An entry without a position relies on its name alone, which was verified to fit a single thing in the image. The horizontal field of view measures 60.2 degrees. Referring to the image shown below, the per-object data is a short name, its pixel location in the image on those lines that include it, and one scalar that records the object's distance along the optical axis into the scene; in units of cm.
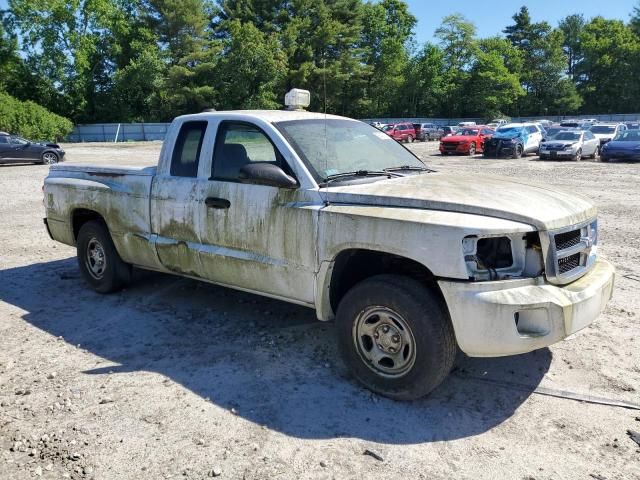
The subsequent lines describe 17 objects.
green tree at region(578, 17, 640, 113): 7238
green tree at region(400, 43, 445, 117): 7100
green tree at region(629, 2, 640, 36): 7919
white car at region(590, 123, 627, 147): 2838
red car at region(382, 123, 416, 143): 4325
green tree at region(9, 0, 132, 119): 5472
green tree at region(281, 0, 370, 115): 6025
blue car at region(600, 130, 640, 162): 2331
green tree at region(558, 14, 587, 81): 8850
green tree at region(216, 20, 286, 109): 5422
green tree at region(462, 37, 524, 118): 6619
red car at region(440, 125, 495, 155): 2992
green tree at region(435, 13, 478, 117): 7069
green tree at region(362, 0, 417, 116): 7275
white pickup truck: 329
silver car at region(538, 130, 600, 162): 2481
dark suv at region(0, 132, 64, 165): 2322
